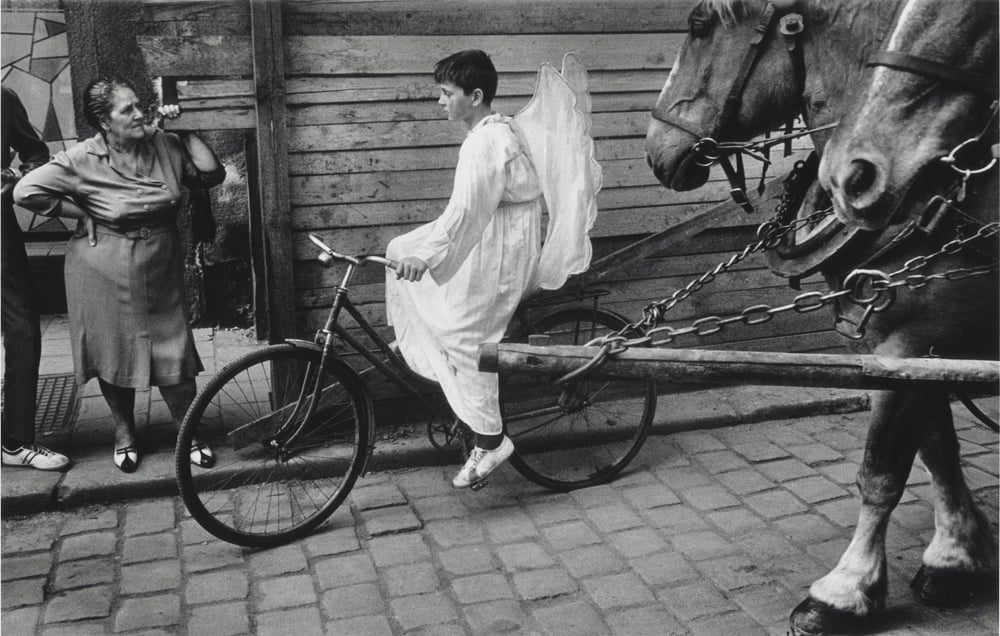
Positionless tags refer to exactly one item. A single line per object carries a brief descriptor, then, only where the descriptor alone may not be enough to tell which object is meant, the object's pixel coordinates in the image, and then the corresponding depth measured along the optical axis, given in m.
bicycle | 4.27
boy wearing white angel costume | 4.25
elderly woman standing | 4.49
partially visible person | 4.67
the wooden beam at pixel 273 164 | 4.64
